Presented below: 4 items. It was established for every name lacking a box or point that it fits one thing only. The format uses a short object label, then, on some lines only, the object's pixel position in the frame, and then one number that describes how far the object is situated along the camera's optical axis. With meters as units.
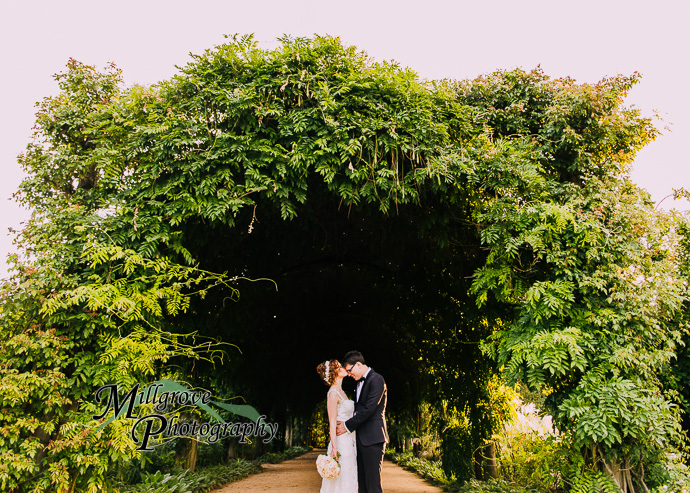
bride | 4.73
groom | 4.45
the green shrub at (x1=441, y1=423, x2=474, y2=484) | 8.35
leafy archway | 4.52
